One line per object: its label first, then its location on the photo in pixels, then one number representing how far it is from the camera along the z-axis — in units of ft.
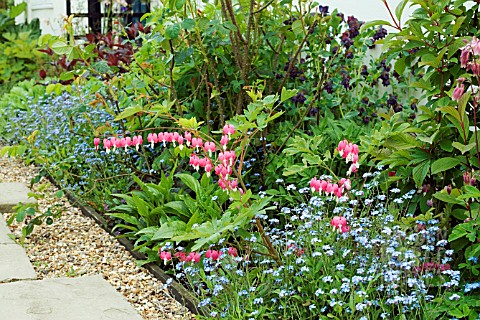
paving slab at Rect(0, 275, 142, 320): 8.28
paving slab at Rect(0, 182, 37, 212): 13.14
